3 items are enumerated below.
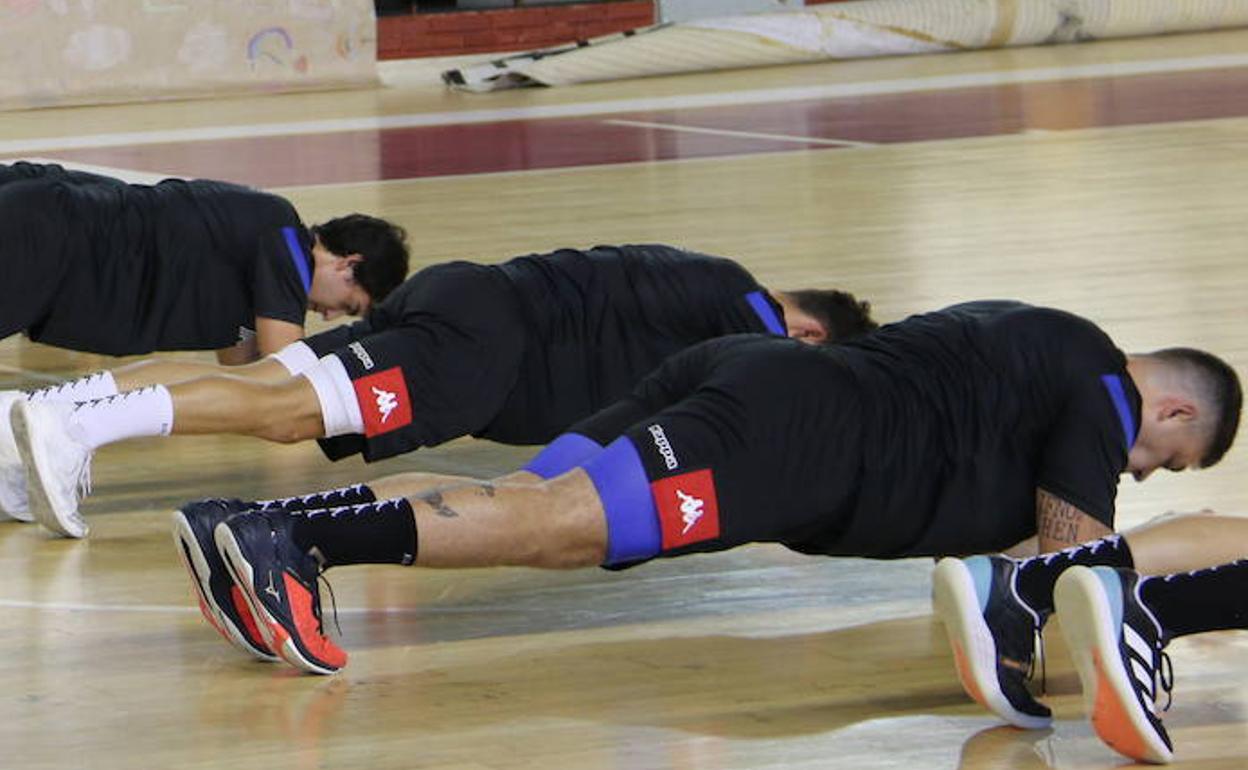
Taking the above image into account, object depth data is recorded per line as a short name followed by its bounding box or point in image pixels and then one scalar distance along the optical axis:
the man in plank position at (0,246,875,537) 9.32
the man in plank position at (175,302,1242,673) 7.19
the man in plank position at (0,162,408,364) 11.05
